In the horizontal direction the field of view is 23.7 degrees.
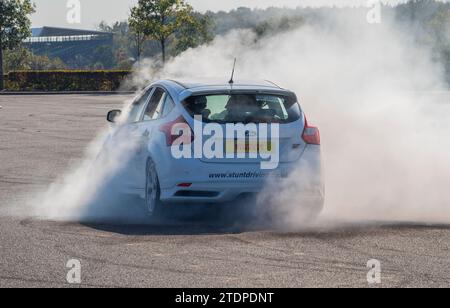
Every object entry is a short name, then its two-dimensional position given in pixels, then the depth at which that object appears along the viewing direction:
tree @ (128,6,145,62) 73.94
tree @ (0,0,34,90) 71.69
